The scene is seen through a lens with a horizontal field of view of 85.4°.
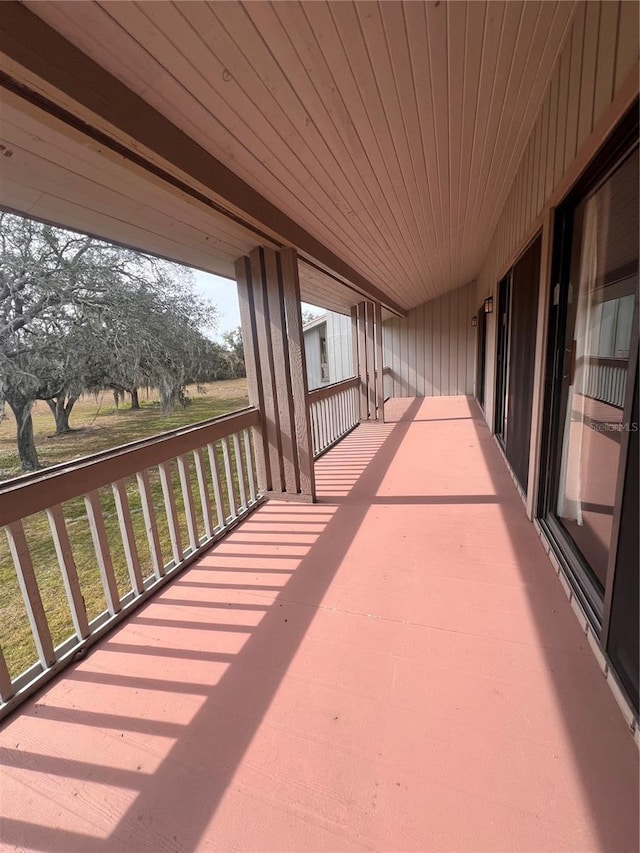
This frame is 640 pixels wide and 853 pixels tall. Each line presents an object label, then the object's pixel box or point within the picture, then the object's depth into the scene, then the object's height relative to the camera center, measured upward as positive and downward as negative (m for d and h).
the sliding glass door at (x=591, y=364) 1.49 -0.07
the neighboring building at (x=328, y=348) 9.55 +0.56
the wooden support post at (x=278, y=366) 2.84 +0.04
